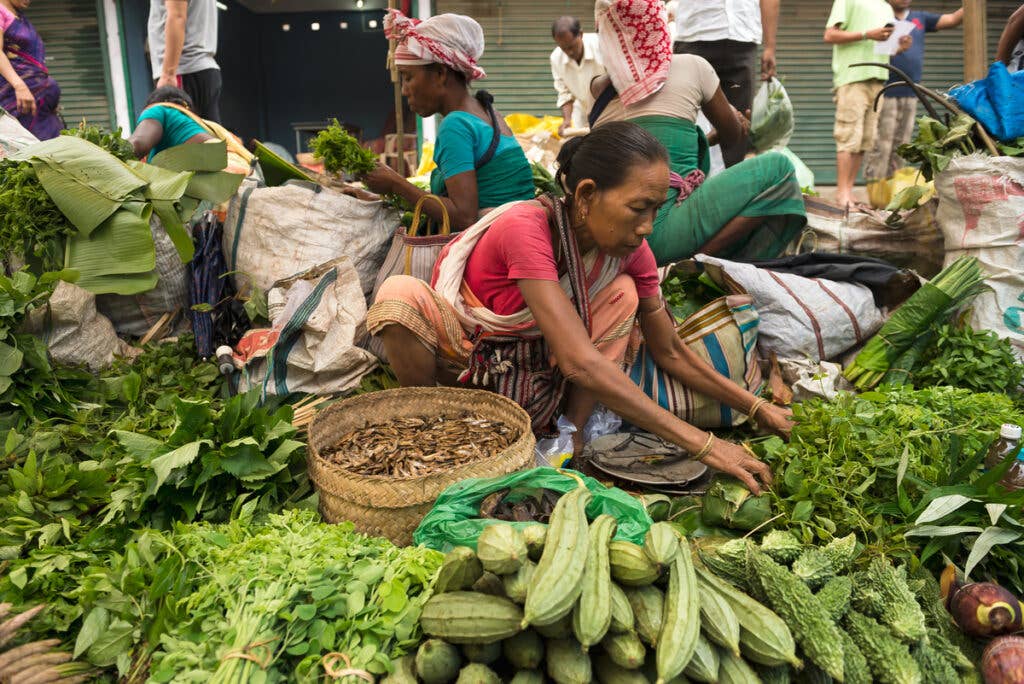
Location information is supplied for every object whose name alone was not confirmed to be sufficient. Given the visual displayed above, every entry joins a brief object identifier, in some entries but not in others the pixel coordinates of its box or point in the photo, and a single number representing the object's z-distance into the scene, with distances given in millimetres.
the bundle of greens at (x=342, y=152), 3674
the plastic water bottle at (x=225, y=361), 3203
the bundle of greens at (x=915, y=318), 3197
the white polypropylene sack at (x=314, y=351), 3174
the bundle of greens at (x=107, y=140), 3547
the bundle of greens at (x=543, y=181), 4223
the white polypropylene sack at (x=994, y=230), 3348
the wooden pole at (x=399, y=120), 4844
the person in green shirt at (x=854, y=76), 5922
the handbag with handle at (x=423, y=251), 3369
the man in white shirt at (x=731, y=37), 4605
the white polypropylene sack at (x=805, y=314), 3410
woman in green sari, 3705
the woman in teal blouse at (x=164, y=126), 4059
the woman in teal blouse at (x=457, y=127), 3482
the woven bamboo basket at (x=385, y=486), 2090
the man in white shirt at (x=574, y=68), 6309
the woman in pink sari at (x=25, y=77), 4566
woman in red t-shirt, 2361
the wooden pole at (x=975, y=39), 4453
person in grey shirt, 4859
